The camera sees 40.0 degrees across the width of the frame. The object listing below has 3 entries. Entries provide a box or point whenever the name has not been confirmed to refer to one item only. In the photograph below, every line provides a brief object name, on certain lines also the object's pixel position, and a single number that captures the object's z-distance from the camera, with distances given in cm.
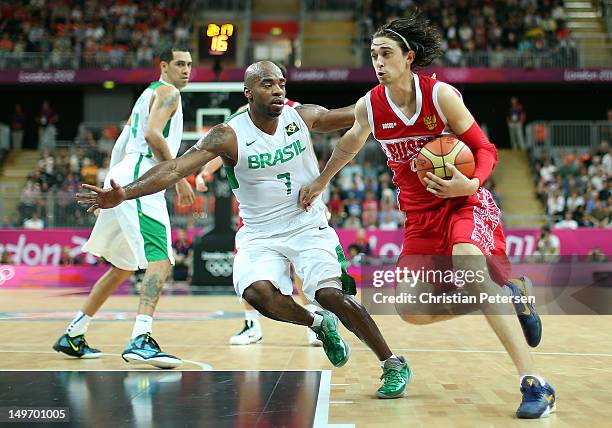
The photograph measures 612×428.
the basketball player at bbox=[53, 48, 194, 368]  665
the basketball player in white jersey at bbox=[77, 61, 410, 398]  524
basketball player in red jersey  473
